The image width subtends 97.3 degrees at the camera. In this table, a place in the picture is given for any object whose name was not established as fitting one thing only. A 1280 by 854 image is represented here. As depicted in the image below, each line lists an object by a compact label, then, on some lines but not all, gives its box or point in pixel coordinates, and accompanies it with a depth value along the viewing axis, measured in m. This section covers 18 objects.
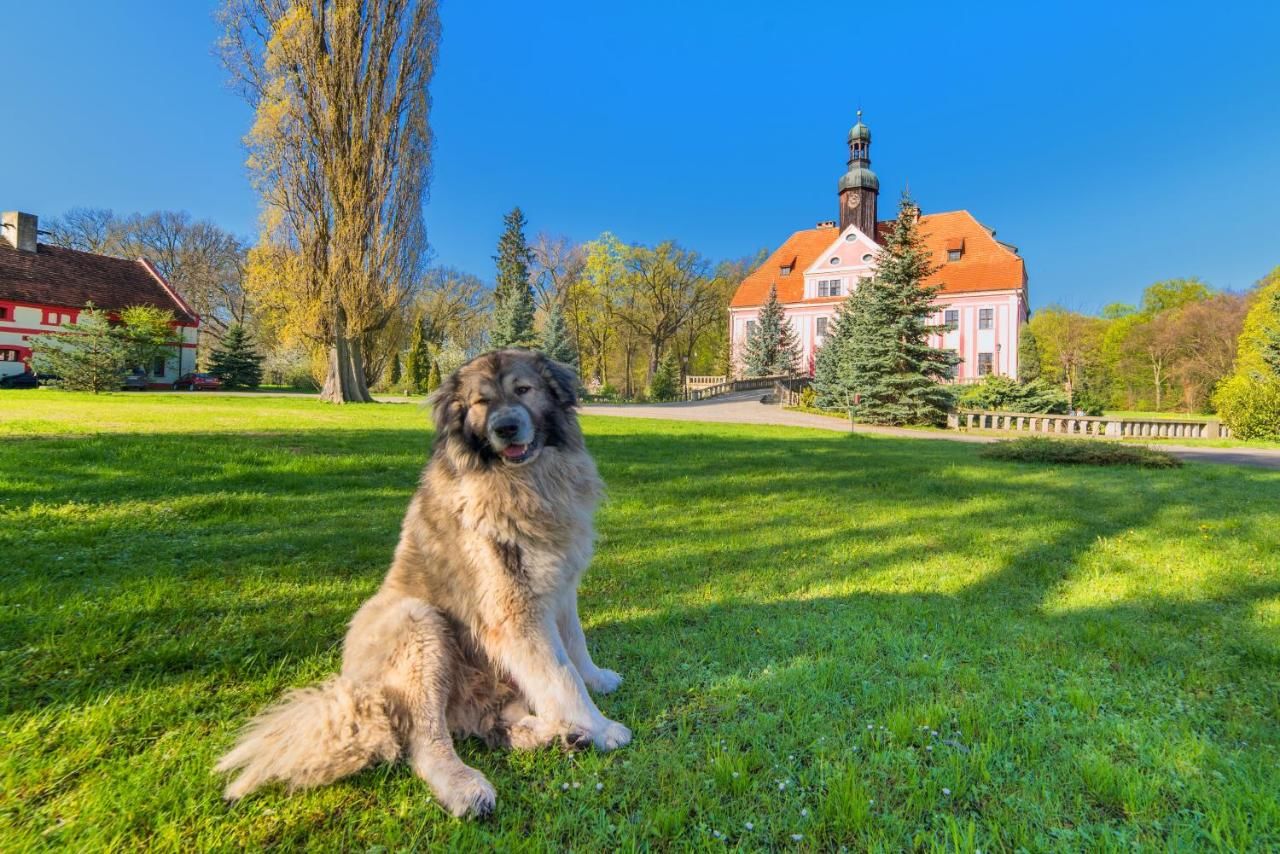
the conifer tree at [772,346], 45.00
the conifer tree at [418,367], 36.75
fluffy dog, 1.88
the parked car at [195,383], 34.56
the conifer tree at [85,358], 21.59
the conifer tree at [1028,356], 37.94
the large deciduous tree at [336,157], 19.80
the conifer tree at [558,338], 38.82
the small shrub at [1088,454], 10.60
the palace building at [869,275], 40.59
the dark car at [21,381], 28.05
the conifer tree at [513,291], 38.50
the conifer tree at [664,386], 37.25
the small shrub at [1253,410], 16.78
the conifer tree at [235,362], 37.28
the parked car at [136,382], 30.59
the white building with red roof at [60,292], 31.34
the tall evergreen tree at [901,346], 21.20
